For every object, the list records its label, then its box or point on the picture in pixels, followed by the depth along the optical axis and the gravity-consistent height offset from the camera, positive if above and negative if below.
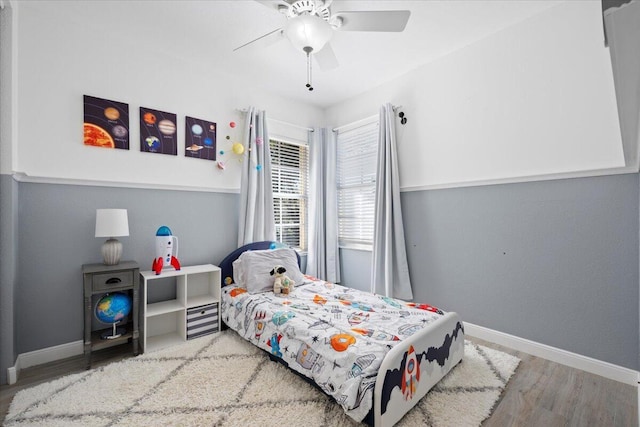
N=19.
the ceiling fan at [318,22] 1.74 +1.30
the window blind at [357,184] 3.57 +0.51
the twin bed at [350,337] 1.43 -0.71
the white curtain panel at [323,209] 3.77 +0.20
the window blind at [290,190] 3.69 +0.47
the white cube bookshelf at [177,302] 2.36 -0.69
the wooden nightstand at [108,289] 2.03 -0.45
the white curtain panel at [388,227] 3.07 -0.05
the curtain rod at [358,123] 3.51 +1.29
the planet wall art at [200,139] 2.87 +0.91
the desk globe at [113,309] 2.12 -0.61
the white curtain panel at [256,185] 3.12 +0.45
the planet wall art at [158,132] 2.60 +0.91
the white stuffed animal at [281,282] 2.59 -0.54
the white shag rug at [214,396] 1.54 -1.03
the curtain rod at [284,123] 3.22 +1.32
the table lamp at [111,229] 2.13 +0.00
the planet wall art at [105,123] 2.33 +0.90
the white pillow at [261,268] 2.66 -0.42
